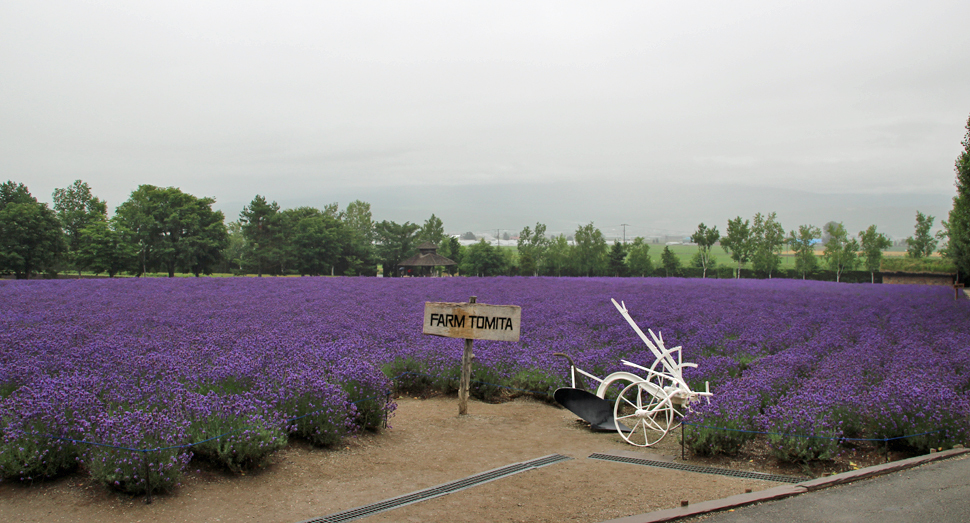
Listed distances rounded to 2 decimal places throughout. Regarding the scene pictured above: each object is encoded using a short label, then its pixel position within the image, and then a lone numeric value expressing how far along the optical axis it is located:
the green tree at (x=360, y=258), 60.59
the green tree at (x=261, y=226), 63.78
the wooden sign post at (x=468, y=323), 7.22
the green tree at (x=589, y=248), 64.38
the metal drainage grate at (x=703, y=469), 5.08
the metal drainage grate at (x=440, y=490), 4.11
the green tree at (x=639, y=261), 61.23
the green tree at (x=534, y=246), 66.12
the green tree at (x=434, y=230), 92.02
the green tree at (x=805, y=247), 60.97
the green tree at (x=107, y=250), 41.25
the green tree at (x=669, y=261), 61.34
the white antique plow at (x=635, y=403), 6.17
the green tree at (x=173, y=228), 45.22
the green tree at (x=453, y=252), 69.75
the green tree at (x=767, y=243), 59.47
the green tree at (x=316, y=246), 56.81
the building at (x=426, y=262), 52.12
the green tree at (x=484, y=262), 60.59
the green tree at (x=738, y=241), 59.22
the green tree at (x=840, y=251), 57.72
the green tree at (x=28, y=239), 37.91
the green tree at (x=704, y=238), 61.65
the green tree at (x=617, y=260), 61.41
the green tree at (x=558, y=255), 65.31
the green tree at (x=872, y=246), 56.16
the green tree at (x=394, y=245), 69.81
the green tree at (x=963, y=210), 16.75
